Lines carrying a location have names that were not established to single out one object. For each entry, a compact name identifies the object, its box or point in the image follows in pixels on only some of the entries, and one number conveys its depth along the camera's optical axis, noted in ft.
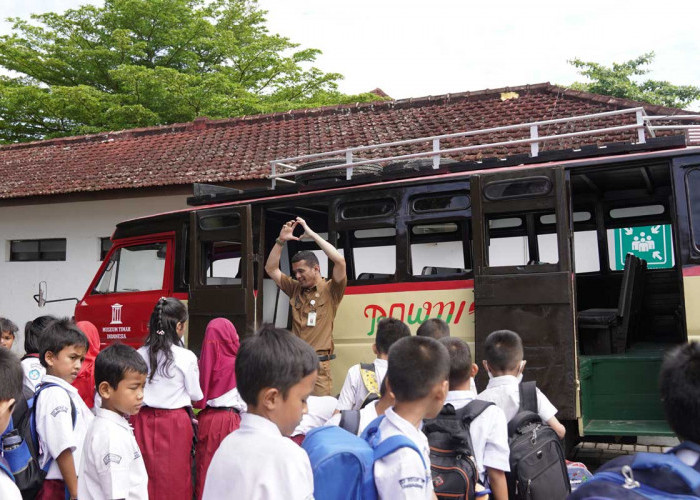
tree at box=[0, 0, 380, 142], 68.69
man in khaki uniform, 19.21
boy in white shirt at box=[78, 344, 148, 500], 10.06
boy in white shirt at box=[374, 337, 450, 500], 8.20
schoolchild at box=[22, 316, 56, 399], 13.69
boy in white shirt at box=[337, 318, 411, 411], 12.88
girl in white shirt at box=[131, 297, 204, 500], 14.44
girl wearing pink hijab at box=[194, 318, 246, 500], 15.34
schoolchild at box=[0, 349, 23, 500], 8.31
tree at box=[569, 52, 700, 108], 82.17
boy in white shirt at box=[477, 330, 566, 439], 12.47
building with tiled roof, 46.37
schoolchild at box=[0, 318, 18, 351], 15.75
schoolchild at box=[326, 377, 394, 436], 9.54
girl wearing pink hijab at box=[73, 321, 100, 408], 15.53
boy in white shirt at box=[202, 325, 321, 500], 6.89
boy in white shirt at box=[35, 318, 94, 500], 11.41
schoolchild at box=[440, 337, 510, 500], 10.64
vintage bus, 18.02
